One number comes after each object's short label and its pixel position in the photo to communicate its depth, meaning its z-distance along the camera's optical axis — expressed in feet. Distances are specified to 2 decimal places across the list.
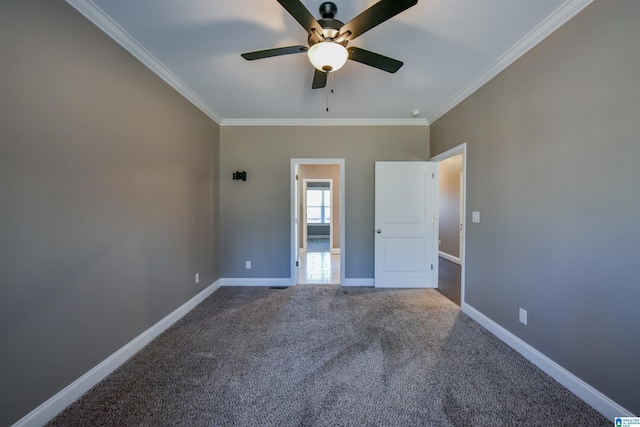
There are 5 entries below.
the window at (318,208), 33.27
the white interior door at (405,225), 12.37
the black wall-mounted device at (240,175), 12.66
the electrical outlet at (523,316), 6.92
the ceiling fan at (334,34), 4.32
